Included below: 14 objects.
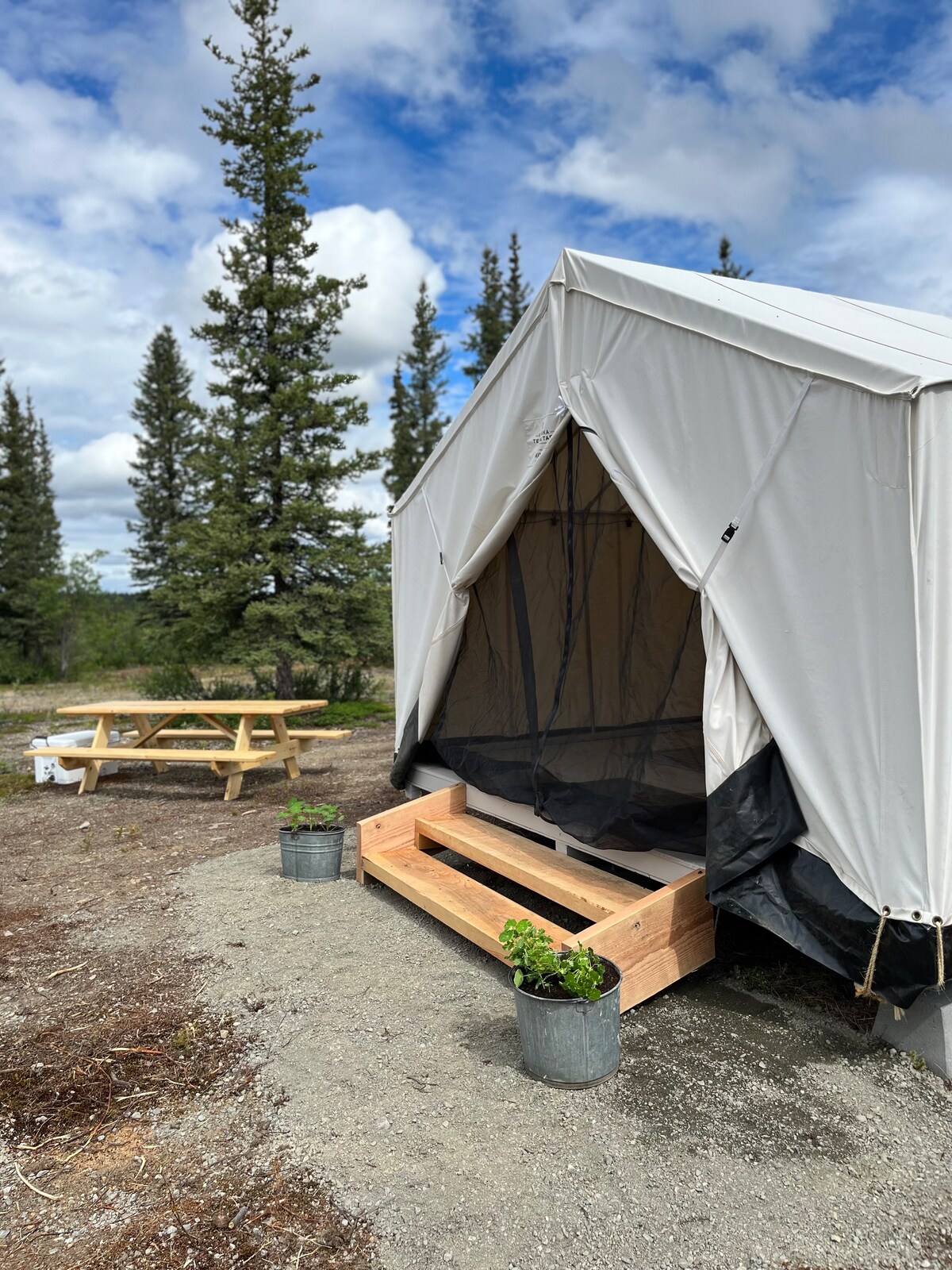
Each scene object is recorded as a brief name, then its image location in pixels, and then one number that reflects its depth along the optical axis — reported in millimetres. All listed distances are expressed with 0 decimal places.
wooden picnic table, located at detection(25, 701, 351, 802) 5892
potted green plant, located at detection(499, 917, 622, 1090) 2256
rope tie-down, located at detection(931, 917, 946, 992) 2105
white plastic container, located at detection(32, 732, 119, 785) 6625
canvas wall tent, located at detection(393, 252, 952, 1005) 2158
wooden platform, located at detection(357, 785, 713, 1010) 2654
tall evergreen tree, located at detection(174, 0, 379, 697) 10906
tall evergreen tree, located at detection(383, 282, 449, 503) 25703
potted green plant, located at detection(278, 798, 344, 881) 4023
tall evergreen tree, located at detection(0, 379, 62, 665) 21781
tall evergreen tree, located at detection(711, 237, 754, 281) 20344
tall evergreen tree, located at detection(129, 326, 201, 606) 22688
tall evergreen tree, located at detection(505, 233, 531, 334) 23859
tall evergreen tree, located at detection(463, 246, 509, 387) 23547
